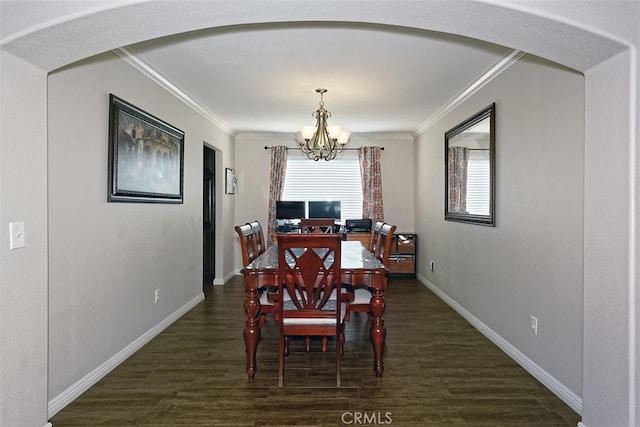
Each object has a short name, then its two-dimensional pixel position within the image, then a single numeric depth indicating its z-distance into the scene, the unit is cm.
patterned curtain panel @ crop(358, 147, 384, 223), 660
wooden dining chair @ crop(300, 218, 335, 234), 478
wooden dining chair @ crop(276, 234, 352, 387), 251
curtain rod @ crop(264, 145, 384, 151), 661
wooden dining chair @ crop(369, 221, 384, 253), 395
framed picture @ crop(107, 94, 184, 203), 289
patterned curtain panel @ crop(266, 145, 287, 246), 655
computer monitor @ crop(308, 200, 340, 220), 652
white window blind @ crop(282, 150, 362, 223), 672
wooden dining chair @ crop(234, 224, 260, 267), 329
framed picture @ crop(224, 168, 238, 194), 605
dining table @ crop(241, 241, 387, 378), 268
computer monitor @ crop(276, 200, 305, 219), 647
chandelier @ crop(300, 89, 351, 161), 419
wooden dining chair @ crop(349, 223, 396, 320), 287
